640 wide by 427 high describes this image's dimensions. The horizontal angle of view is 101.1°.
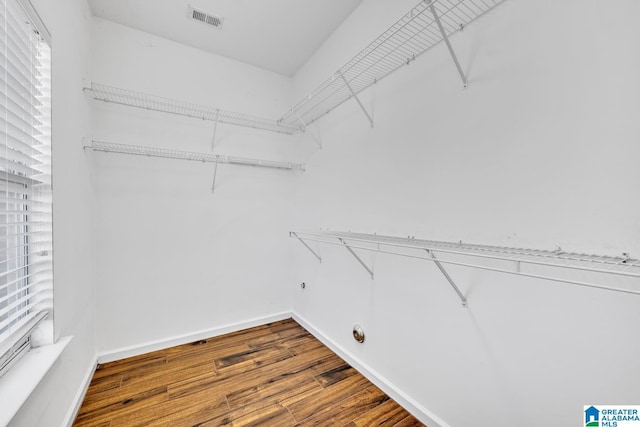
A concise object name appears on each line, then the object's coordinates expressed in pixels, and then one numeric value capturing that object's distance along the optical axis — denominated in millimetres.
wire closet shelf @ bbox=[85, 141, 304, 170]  1951
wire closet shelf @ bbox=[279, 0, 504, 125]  1195
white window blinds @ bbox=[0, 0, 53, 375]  927
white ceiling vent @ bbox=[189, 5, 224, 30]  1927
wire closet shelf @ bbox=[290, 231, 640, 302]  809
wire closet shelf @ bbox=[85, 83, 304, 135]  1968
